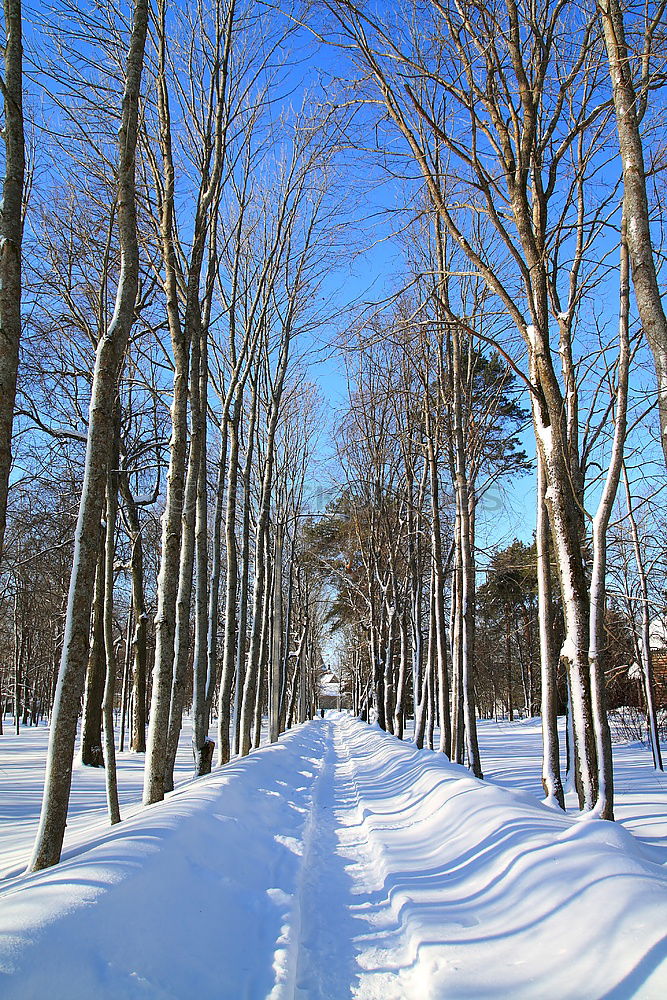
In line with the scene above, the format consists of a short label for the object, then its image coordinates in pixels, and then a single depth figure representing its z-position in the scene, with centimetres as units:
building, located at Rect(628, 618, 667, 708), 2336
